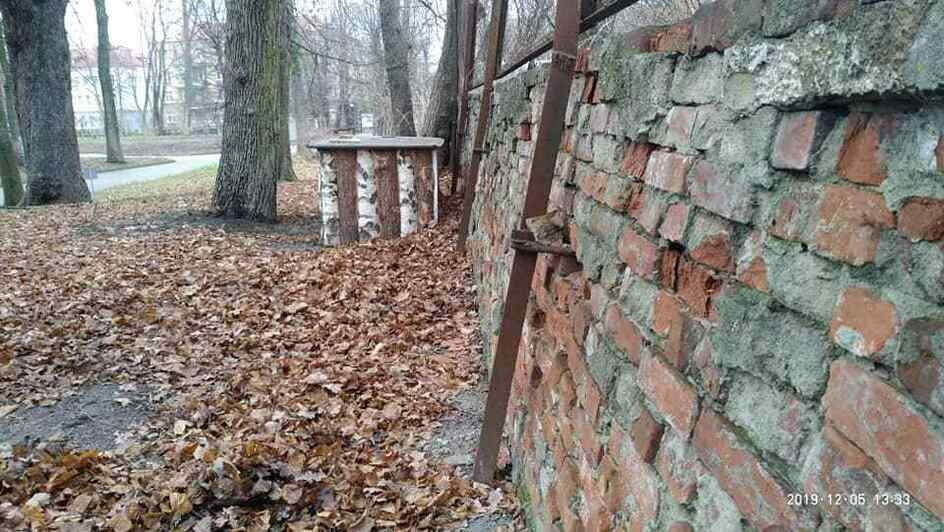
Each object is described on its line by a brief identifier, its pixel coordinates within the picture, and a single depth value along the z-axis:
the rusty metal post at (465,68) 6.91
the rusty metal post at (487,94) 5.24
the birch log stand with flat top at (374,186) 6.64
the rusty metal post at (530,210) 2.38
